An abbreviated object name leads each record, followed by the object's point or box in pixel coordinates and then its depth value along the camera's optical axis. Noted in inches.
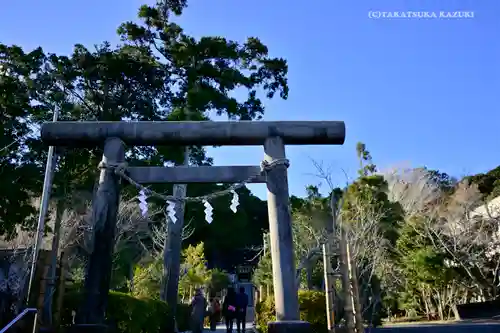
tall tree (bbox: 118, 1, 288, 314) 728.3
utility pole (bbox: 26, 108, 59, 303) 327.0
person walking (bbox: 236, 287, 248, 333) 522.6
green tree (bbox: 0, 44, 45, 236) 523.5
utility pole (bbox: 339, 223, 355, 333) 310.2
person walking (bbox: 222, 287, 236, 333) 524.7
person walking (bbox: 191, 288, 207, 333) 570.6
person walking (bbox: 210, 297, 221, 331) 711.1
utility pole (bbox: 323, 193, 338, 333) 304.2
